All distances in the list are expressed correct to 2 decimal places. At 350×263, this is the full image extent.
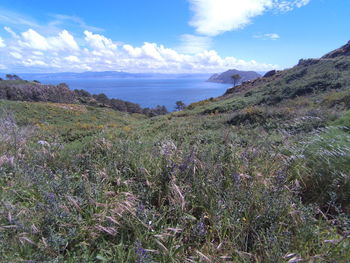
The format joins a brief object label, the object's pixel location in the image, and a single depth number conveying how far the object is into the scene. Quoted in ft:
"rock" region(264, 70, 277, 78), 153.89
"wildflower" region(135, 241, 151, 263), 5.29
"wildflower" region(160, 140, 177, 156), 10.71
